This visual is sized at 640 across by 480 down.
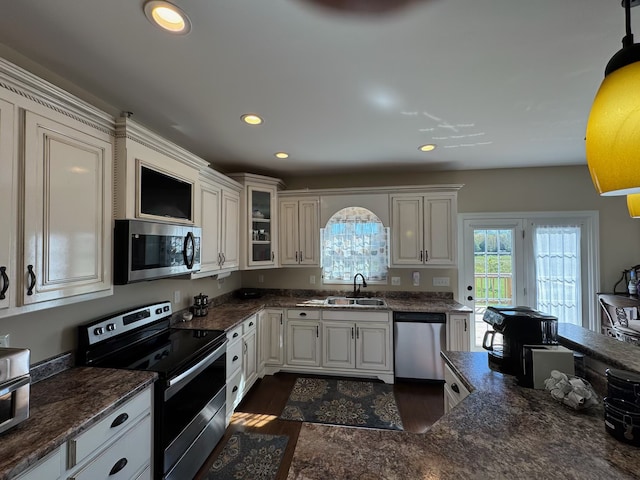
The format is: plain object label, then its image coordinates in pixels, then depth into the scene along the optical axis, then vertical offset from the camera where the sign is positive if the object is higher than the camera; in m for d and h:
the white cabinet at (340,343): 3.12 -1.14
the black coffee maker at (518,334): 1.41 -0.47
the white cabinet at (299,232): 3.63 +0.17
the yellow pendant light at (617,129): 0.65 +0.28
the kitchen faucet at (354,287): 3.69 -0.58
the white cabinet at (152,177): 1.58 +0.45
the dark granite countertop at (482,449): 0.80 -0.67
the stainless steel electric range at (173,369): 1.54 -0.79
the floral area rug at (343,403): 2.43 -1.55
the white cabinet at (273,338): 3.28 -1.12
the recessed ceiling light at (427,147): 2.73 +0.99
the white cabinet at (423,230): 3.37 +0.18
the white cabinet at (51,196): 1.10 +0.23
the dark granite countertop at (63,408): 0.92 -0.70
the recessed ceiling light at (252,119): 2.09 +0.98
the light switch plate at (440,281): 3.62 -0.50
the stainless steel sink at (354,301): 3.49 -0.74
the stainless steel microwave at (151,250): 1.57 -0.03
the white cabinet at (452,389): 1.49 -0.84
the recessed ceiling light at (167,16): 1.11 +0.97
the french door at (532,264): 3.42 -0.26
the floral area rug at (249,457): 1.85 -1.55
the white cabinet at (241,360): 2.41 -1.13
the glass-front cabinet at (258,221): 3.31 +0.30
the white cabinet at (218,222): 2.55 +0.23
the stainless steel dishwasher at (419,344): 3.04 -1.11
